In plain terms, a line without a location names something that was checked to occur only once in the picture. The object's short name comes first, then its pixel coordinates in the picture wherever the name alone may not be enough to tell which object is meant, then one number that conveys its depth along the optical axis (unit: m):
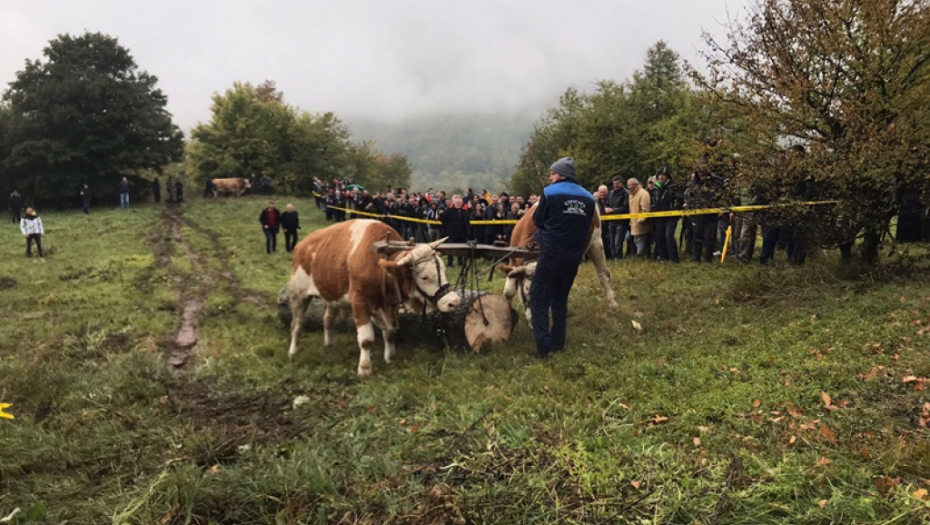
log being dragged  8.40
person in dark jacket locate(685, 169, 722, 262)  11.66
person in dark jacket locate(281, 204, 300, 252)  21.55
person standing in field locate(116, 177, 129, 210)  34.97
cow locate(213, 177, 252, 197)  41.53
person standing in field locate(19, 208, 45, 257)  19.67
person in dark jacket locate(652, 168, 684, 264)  13.09
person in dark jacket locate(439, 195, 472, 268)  17.61
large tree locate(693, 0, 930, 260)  8.23
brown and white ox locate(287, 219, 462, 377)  8.13
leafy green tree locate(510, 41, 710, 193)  39.03
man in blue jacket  7.42
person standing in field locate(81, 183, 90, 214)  33.44
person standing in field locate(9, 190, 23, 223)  29.94
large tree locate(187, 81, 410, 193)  46.44
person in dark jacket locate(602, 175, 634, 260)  14.50
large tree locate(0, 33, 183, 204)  35.34
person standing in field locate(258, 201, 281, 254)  21.31
